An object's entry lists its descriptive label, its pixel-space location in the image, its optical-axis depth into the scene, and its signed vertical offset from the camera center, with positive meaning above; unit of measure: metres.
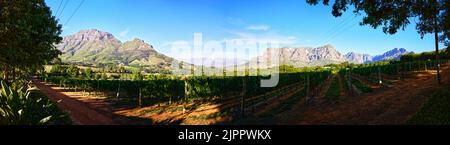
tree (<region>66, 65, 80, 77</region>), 137.68 +1.83
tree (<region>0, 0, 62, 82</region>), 20.44 +2.78
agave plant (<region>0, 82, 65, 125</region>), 11.13 -1.37
